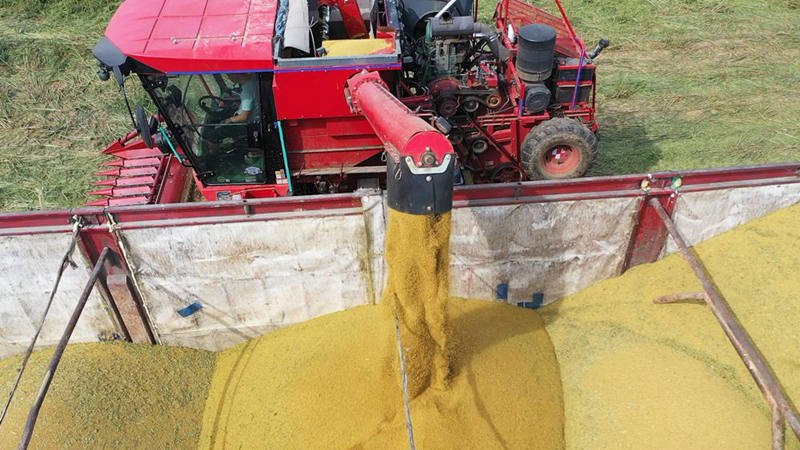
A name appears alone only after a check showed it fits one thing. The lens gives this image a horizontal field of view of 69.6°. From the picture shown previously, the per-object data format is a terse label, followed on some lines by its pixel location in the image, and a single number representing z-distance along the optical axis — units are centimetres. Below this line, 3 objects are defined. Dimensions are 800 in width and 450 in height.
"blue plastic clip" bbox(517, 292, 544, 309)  532
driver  511
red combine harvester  502
